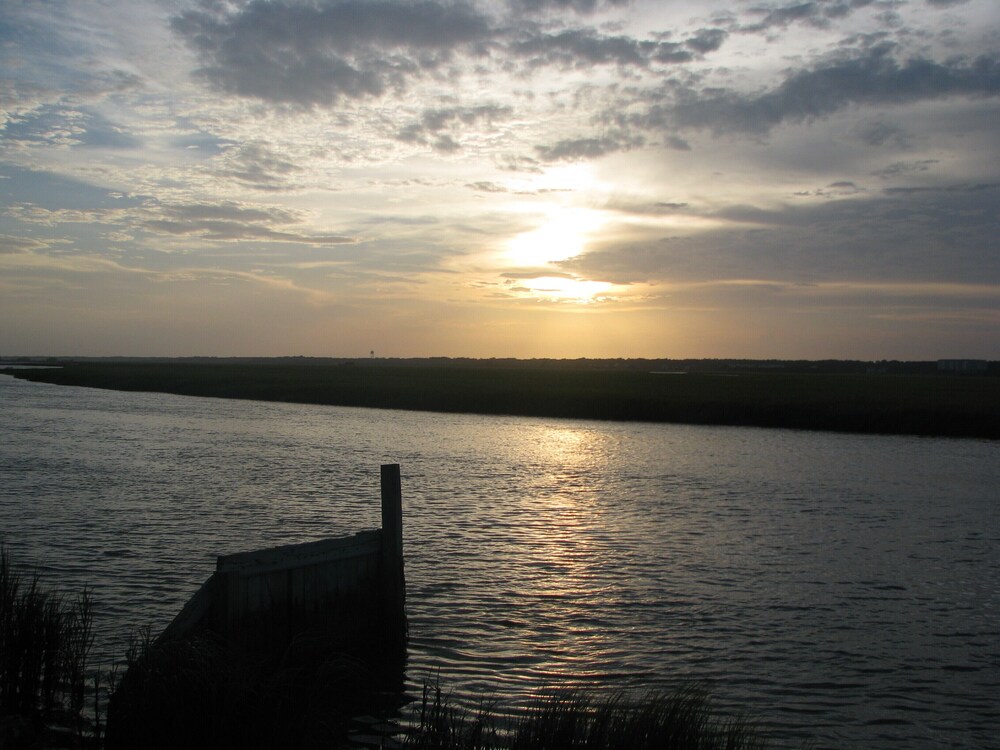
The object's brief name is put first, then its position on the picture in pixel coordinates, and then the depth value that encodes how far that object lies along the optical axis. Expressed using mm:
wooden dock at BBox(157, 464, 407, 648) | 8898
